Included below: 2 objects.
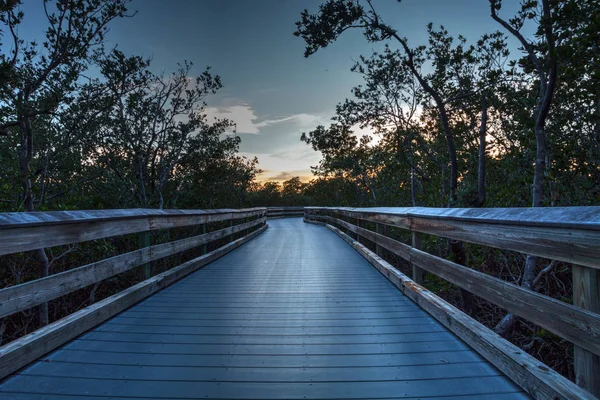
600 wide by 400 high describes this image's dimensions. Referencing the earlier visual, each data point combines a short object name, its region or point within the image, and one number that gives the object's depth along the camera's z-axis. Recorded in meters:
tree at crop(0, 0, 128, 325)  5.78
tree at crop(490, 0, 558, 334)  4.73
